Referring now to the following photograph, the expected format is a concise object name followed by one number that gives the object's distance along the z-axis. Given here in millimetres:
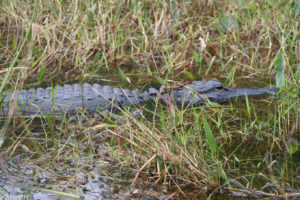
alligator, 7262
